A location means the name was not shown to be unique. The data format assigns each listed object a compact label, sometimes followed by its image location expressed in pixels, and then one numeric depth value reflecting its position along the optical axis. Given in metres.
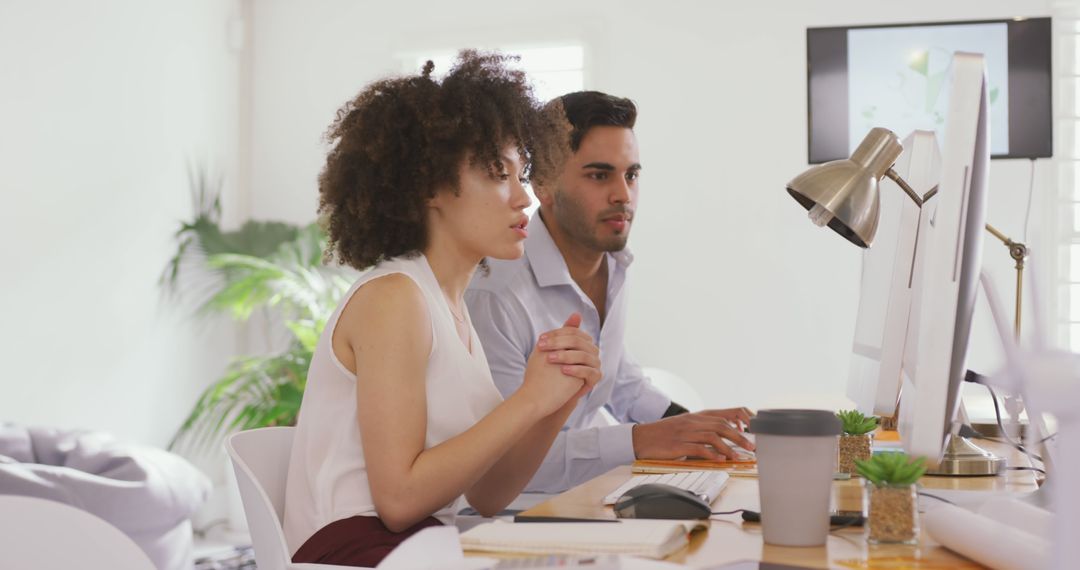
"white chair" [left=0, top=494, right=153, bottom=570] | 1.11
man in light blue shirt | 2.02
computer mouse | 1.24
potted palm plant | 4.59
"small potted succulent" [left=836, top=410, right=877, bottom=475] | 1.64
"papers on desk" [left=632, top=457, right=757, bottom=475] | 1.76
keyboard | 1.40
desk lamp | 1.47
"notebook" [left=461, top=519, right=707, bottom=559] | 1.03
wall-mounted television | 4.71
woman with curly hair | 1.45
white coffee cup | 1.04
